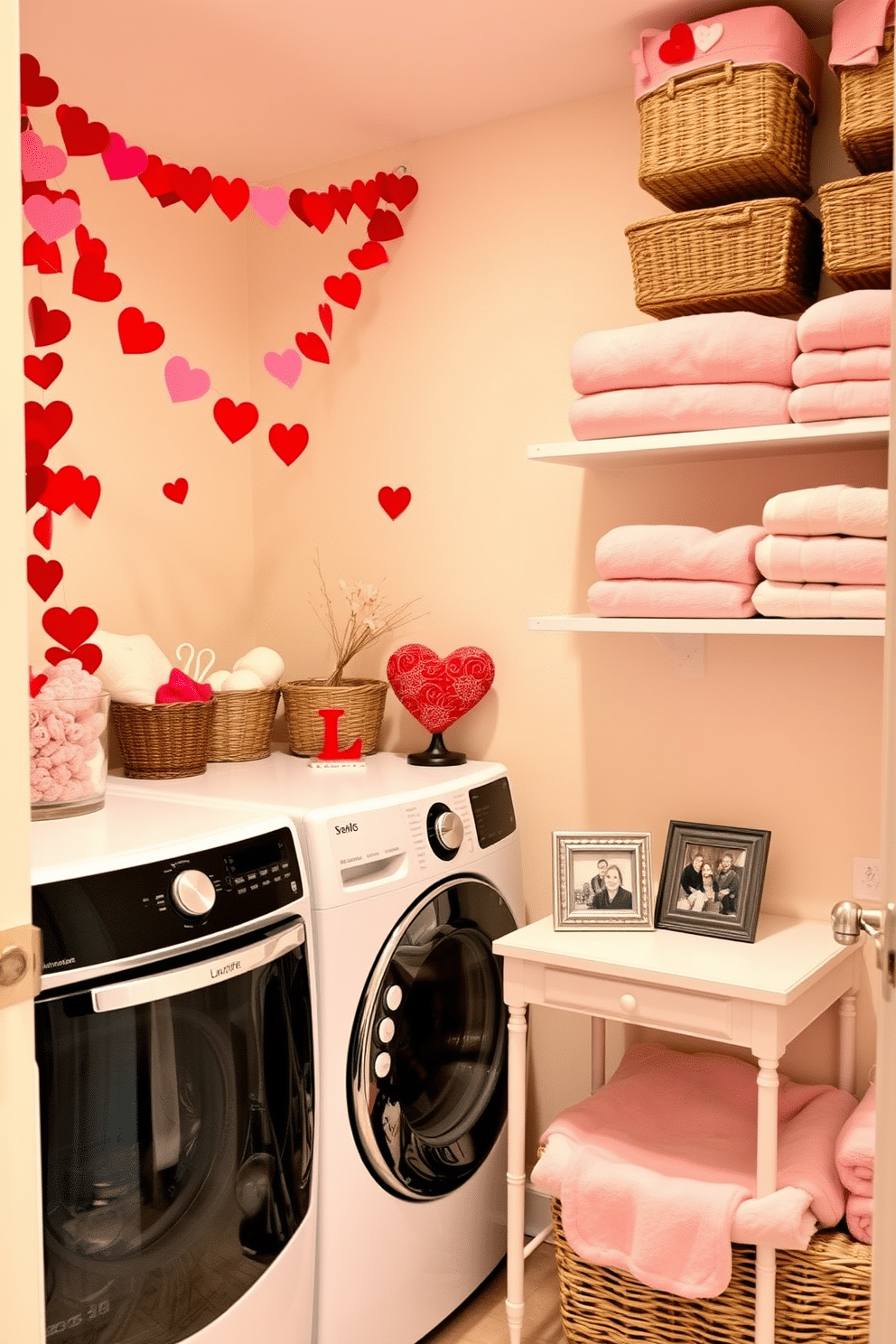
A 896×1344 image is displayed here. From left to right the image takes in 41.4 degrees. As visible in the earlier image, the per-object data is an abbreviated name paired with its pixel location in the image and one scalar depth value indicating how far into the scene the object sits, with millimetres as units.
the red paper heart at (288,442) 2771
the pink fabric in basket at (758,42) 2006
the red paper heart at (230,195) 2201
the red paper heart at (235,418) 2531
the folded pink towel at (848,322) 1848
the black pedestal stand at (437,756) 2543
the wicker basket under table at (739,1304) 1892
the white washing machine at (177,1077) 1567
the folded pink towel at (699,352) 1988
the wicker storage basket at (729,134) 1996
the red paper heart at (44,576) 2123
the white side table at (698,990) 1886
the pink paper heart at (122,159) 2129
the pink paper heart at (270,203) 2248
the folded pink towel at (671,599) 2027
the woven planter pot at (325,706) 2592
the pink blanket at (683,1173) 1864
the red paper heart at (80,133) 2068
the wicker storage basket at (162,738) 2355
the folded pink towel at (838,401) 1882
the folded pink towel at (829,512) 1865
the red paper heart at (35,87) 2043
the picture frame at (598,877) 2219
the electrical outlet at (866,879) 2186
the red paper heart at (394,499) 2752
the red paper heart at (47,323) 2156
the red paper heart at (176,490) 2596
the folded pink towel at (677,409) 2004
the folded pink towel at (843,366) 1874
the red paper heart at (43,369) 2121
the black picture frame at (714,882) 2145
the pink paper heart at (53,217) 2033
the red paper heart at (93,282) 2156
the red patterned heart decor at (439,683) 2545
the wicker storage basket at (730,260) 2020
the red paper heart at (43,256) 2096
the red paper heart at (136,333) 2279
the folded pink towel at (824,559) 1871
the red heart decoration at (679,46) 2047
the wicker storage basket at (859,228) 1882
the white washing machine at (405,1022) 2006
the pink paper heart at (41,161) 1964
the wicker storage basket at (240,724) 2561
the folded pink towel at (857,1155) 1860
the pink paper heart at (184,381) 2328
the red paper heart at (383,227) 2678
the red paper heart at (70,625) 2162
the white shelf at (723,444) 1922
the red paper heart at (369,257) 2695
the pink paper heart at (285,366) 2506
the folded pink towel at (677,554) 2012
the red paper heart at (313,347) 2557
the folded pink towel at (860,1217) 1879
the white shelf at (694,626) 1897
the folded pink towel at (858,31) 1900
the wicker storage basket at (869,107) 1896
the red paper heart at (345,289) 2664
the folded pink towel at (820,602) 1884
